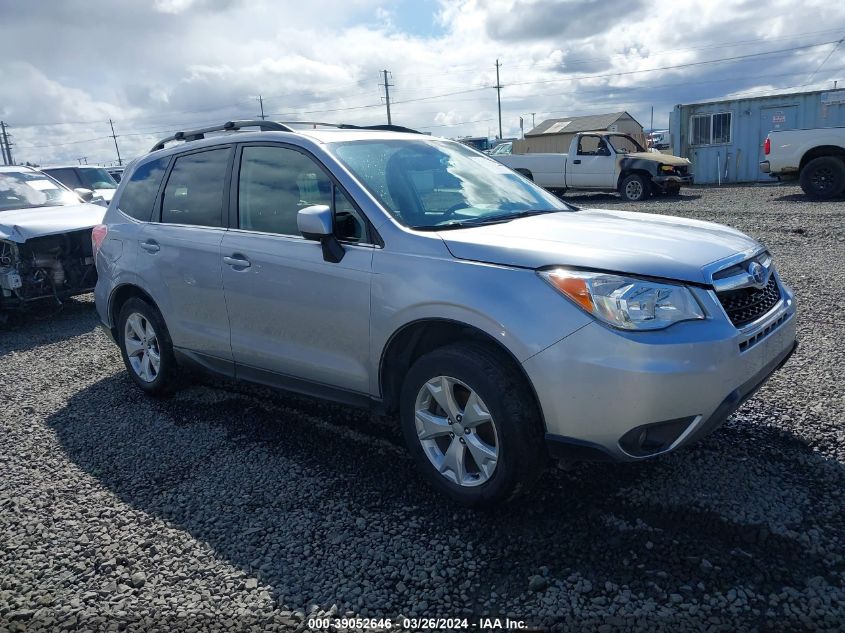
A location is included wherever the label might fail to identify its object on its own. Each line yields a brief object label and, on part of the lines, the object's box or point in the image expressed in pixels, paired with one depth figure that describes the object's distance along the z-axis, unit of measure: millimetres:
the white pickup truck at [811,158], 14383
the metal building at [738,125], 21031
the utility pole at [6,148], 78438
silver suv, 2688
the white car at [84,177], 14836
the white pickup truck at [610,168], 17406
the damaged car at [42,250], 7309
